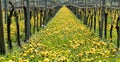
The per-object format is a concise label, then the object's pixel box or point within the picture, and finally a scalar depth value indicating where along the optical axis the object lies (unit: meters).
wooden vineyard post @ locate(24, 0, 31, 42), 15.03
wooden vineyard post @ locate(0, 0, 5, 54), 10.20
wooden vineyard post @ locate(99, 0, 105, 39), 15.79
